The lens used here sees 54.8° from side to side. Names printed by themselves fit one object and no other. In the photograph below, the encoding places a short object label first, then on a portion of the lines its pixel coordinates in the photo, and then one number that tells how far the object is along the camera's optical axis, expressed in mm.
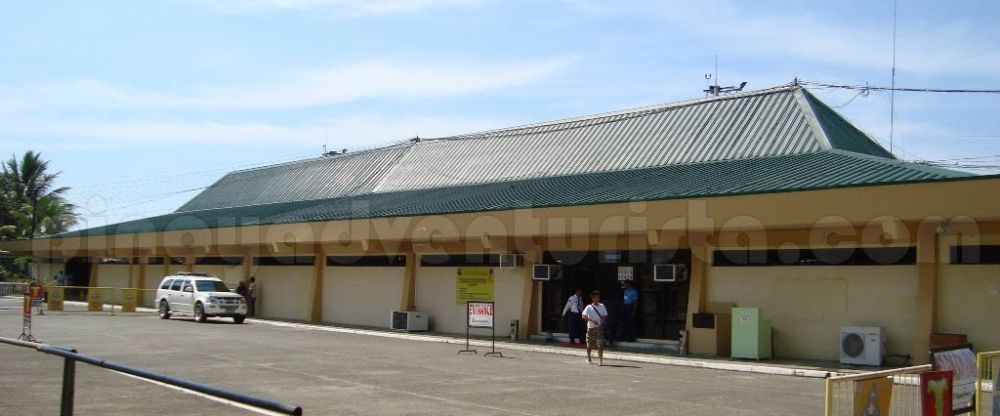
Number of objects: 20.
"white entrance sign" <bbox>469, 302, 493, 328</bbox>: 25045
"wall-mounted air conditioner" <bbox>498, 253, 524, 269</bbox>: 28812
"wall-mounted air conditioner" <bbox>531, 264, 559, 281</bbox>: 27672
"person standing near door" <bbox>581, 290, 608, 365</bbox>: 21516
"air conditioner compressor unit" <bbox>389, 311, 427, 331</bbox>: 31656
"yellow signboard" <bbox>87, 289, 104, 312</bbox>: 42656
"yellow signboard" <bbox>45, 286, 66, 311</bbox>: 42406
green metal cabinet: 21953
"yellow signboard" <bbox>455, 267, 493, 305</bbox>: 30234
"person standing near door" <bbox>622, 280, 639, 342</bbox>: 25562
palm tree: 72500
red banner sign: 9258
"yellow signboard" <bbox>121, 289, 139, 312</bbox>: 42531
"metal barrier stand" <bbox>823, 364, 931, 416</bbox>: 8641
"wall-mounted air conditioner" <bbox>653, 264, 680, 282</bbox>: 24766
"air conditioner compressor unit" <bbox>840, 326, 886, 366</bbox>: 20406
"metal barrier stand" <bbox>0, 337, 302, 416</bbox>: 5854
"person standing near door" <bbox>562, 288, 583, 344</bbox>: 26578
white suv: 35500
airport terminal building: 20156
